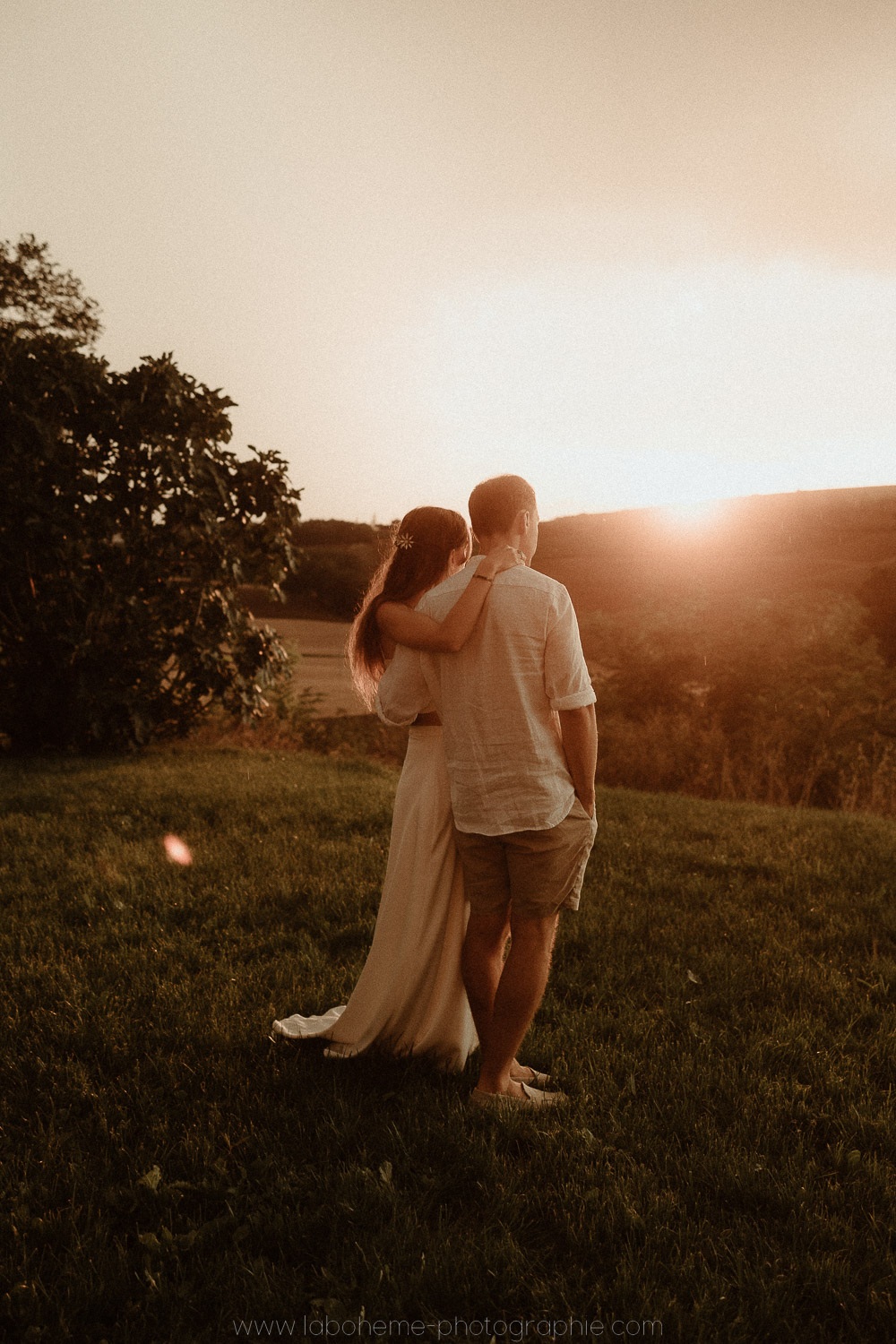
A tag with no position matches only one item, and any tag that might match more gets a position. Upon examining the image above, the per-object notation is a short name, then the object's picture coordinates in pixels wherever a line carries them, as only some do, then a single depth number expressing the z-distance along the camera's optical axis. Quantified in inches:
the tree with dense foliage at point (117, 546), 333.4
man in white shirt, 107.1
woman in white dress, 121.0
